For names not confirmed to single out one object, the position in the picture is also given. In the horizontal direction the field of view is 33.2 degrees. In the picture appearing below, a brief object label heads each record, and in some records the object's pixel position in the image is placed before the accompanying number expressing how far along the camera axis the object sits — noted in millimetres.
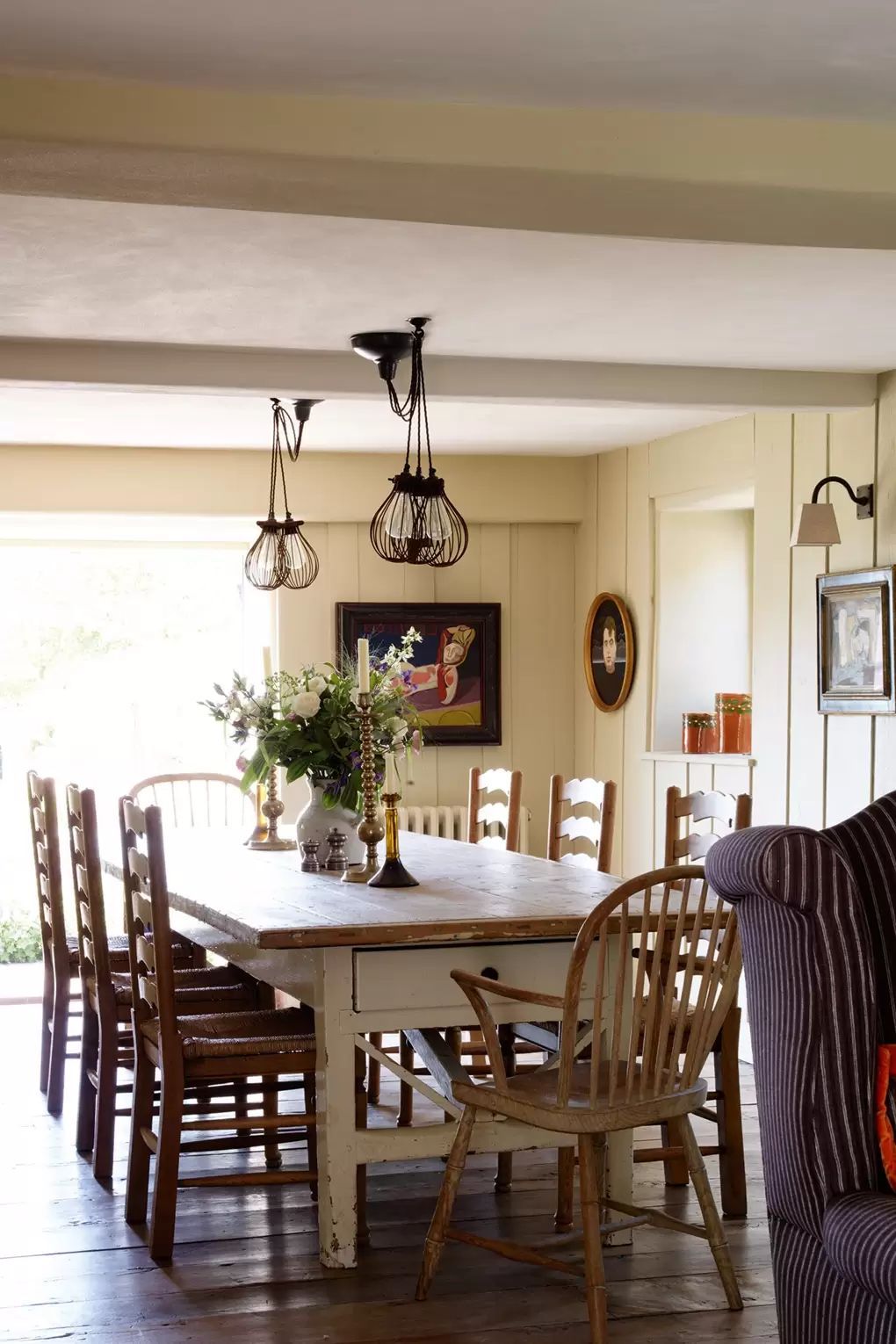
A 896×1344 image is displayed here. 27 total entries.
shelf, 5543
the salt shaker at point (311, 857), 4176
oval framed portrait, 6539
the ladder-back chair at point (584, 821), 4516
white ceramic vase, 4176
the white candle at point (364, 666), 3693
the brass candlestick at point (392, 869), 3715
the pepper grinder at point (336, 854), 4129
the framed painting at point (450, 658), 6914
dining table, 3117
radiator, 6895
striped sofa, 2352
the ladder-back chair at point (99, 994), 3834
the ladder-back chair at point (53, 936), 4543
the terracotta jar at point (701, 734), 6055
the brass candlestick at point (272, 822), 4793
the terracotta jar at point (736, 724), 5906
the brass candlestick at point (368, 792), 3756
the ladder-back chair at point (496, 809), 5102
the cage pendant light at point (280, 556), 5219
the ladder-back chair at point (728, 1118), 3572
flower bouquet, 3980
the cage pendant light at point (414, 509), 4062
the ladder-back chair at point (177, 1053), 3234
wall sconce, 4660
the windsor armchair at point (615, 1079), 2785
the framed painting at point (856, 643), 4621
